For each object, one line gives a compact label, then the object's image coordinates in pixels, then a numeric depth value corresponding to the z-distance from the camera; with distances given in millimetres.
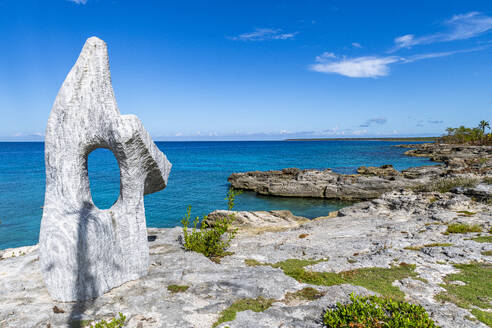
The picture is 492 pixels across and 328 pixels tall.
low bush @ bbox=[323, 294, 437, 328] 4809
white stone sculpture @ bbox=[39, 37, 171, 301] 6121
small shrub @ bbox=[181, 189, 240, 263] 9281
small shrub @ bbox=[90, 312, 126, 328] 4676
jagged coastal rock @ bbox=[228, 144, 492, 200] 30359
